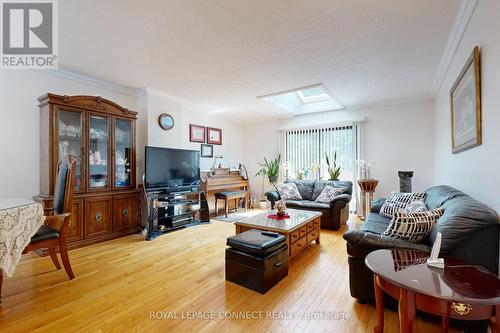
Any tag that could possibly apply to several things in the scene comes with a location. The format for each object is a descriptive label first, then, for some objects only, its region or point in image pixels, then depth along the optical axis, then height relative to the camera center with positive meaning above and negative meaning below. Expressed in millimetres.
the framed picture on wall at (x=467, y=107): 1772 +541
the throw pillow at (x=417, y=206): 2408 -446
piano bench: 4992 -659
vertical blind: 5223 +386
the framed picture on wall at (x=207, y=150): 5520 +408
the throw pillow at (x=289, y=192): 4792 -545
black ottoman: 2051 -885
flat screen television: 3713 -13
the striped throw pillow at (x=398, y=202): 3000 -490
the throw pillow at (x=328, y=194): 4422 -544
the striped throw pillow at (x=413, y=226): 1700 -452
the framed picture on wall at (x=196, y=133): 5251 +795
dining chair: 2203 -549
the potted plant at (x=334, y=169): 5109 -68
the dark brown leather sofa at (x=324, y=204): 4008 -693
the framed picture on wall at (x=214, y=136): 5699 +799
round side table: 977 -558
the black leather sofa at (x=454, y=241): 1412 -511
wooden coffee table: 2602 -718
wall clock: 4203 +864
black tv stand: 3650 -743
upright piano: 4898 -394
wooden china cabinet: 2961 +113
